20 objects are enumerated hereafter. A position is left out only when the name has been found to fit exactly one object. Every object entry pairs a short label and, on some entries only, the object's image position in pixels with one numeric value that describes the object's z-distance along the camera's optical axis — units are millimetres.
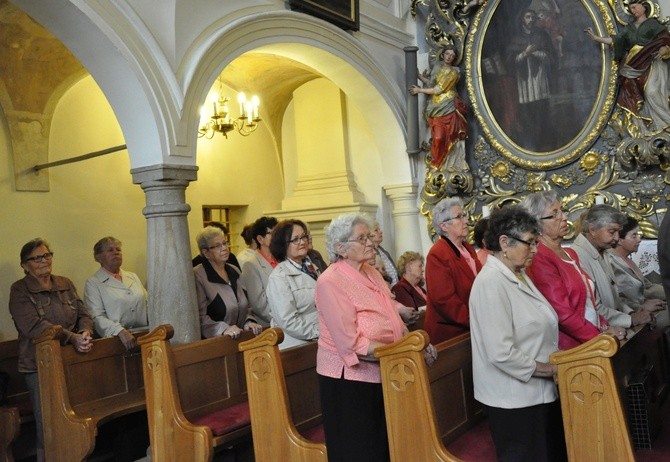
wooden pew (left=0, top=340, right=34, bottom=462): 5258
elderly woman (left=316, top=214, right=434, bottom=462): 3309
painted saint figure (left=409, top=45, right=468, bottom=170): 7965
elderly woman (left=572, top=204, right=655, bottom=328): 4441
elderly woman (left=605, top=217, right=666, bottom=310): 5195
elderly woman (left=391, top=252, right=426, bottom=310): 5707
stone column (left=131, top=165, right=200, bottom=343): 5293
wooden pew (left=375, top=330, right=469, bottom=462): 3160
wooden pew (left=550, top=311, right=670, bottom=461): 2771
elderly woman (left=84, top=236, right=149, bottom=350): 5715
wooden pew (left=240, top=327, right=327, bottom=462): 3775
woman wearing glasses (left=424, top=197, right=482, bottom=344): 3959
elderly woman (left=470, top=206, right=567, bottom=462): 2959
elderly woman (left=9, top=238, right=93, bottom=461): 5109
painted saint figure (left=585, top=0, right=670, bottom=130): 6719
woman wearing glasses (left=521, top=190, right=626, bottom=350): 3439
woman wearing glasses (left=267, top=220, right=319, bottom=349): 4254
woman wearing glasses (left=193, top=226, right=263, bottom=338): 5434
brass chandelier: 7857
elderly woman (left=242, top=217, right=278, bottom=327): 5711
